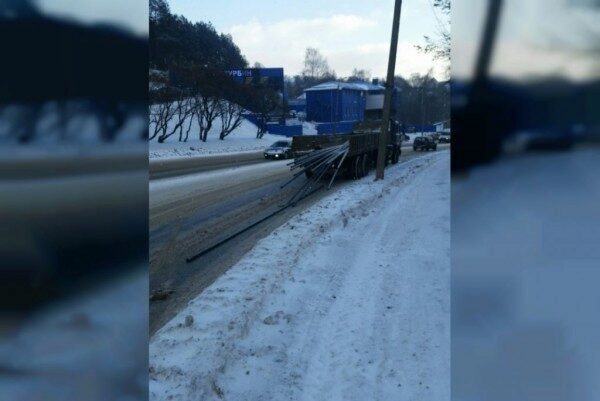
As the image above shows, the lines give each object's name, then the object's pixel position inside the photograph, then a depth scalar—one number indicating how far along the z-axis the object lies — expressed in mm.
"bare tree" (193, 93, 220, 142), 39781
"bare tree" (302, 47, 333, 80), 102500
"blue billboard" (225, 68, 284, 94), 48247
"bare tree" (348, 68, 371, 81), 97788
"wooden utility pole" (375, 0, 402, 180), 17030
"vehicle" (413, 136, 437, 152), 43500
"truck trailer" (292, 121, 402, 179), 18500
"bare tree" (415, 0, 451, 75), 18517
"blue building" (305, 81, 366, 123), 62719
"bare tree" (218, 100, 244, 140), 43031
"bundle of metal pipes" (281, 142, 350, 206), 17234
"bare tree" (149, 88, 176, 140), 33075
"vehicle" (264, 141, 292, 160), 29047
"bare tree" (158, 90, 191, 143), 36681
